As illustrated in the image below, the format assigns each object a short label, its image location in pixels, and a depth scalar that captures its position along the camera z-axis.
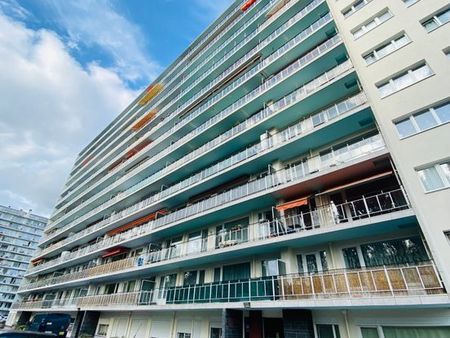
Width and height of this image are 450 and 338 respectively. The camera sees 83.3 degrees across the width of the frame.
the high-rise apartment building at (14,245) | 71.62
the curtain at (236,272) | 14.90
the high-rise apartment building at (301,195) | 9.83
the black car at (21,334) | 13.94
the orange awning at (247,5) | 26.47
